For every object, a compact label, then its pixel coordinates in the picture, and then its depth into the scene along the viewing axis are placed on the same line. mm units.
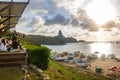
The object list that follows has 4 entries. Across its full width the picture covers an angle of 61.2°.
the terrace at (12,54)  6615
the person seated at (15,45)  7198
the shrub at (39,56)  8494
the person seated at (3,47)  6889
